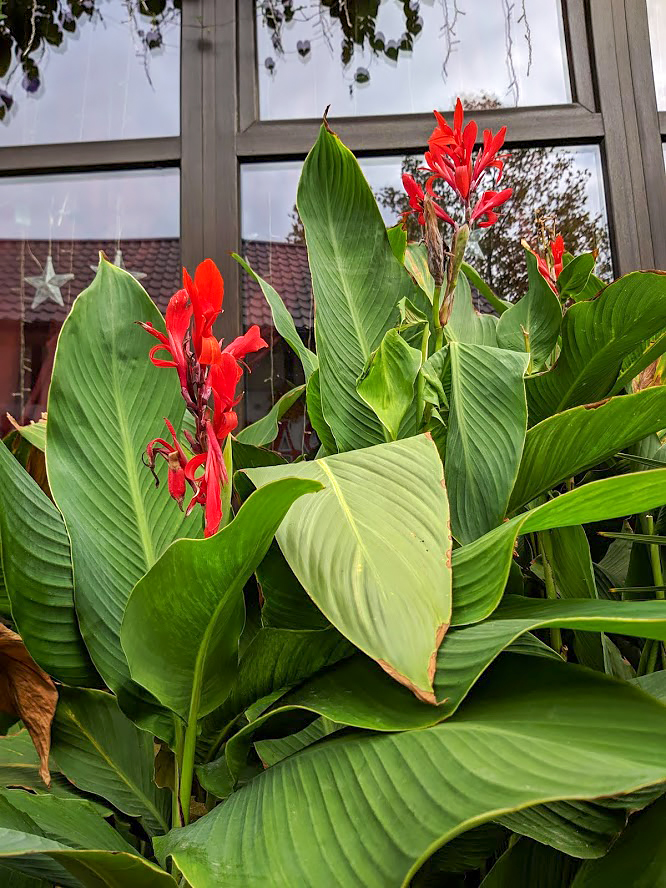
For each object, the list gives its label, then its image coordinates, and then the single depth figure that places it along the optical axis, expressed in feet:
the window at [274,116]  4.69
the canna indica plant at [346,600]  0.92
